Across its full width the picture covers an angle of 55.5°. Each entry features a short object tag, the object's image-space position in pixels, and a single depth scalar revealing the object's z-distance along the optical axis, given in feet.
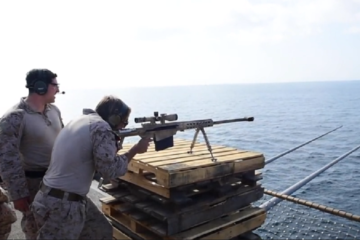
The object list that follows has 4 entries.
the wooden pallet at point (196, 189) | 13.03
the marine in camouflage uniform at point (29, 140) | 12.07
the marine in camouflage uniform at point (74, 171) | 10.75
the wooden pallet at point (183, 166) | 12.76
